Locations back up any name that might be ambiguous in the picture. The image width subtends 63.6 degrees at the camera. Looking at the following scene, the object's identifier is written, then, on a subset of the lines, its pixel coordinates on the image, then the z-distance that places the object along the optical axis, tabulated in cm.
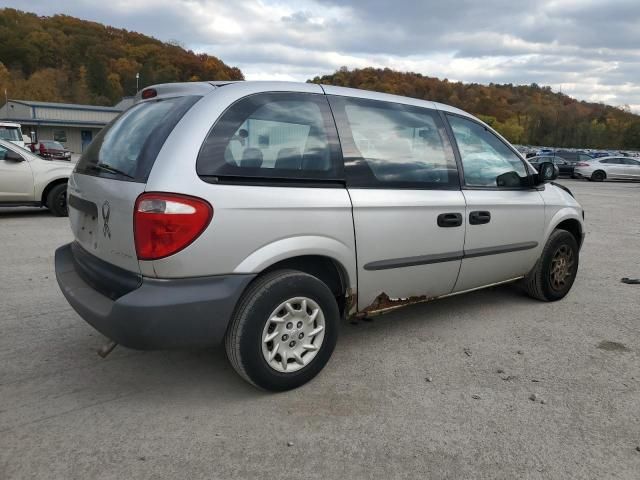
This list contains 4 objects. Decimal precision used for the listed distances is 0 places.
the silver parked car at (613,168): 2748
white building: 5109
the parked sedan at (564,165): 2894
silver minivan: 251
